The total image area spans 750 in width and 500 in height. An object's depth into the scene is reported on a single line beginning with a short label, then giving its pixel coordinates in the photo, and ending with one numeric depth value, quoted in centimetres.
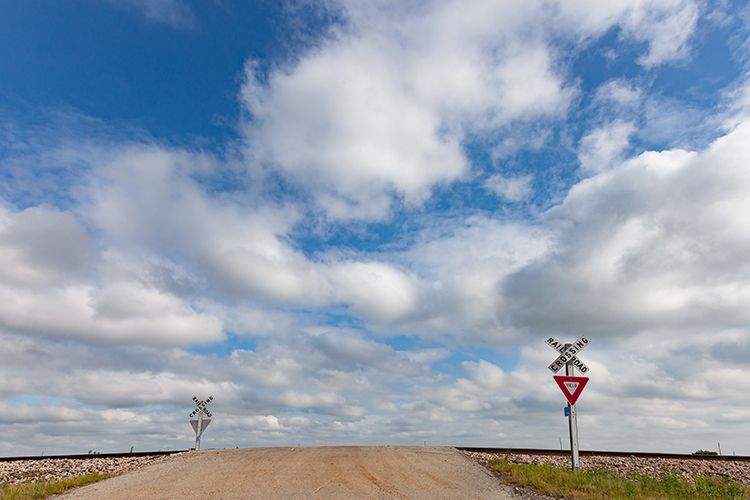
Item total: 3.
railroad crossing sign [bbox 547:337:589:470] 1936
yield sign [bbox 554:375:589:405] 1955
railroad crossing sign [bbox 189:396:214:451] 2625
